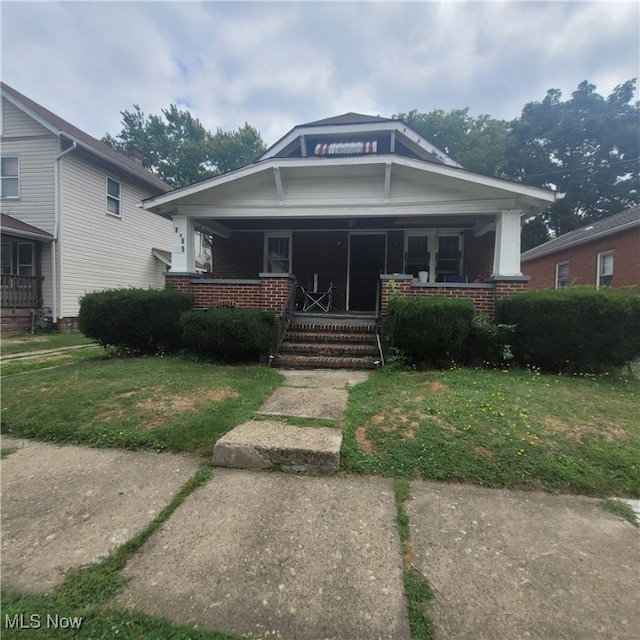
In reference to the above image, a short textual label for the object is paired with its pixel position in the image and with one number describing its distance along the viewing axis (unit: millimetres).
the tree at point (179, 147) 30016
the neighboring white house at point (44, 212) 11047
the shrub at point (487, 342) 5723
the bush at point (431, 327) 5348
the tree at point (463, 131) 27673
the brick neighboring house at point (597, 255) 12914
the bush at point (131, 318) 6238
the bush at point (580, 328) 5211
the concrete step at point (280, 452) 2881
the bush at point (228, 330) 5832
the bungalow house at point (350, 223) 6980
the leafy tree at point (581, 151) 25812
